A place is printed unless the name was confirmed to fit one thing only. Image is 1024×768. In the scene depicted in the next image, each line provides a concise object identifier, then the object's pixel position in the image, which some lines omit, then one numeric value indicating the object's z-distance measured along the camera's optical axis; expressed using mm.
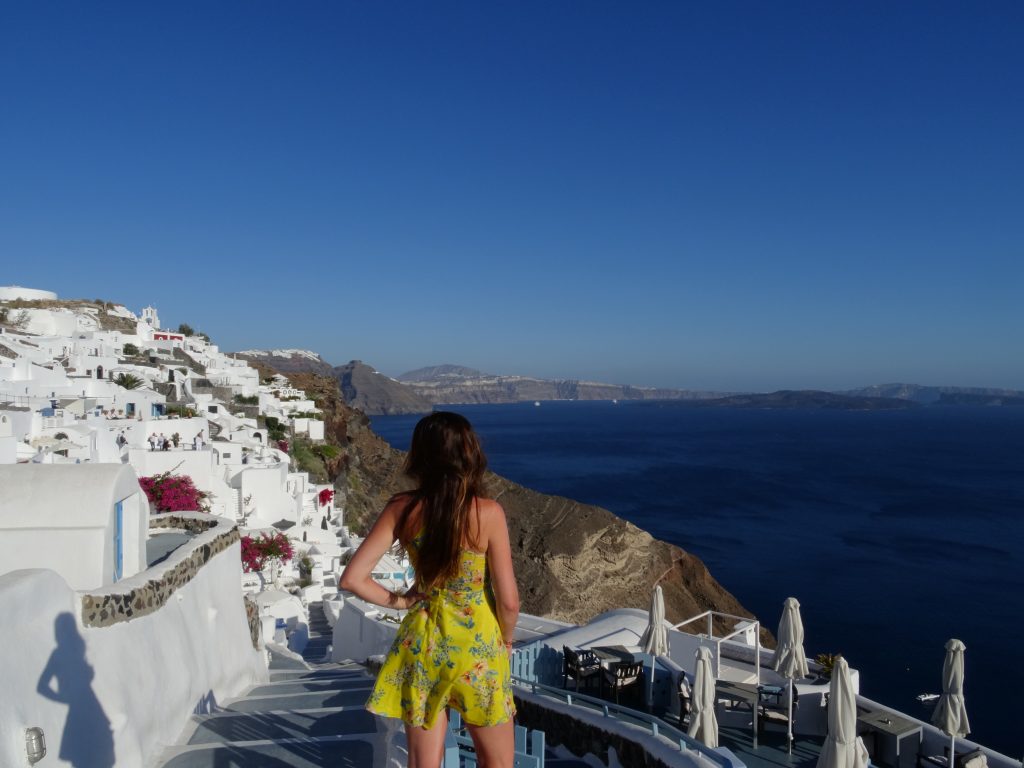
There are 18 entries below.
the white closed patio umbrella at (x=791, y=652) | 8336
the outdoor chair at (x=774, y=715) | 8672
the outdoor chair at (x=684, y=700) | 8888
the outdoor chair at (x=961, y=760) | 7082
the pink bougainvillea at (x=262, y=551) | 15984
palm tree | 29266
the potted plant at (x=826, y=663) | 9094
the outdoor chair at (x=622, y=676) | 9422
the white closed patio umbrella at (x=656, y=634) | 10164
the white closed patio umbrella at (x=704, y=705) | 7484
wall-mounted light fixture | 3344
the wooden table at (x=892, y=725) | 8008
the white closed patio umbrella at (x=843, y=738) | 6570
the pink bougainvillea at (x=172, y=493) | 14188
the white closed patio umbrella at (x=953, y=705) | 7602
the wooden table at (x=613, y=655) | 9492
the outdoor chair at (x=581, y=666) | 9516
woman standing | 2555
